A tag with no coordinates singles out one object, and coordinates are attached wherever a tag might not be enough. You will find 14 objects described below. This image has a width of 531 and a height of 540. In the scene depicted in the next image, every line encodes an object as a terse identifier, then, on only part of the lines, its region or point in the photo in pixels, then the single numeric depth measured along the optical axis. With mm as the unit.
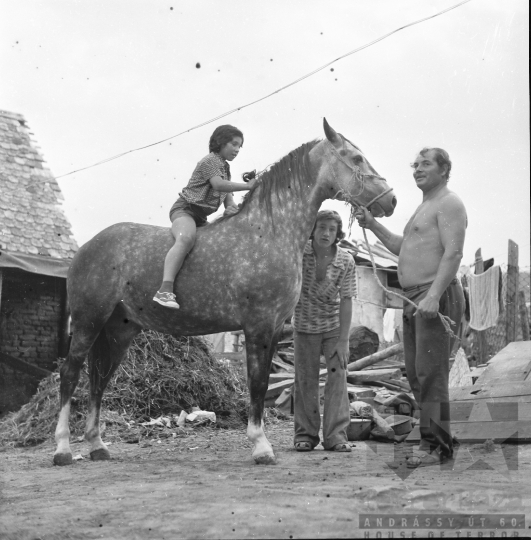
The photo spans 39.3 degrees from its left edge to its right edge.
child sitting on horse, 6203
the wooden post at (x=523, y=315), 15117
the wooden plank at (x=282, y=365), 13134
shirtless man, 5270
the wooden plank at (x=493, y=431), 6188
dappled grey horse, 6043
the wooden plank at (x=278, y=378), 11547
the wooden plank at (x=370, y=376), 11742
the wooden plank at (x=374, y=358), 13117
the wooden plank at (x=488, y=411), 6527
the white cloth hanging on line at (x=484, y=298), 14961
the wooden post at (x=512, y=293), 13404
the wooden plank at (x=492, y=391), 7064
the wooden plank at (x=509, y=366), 7781
